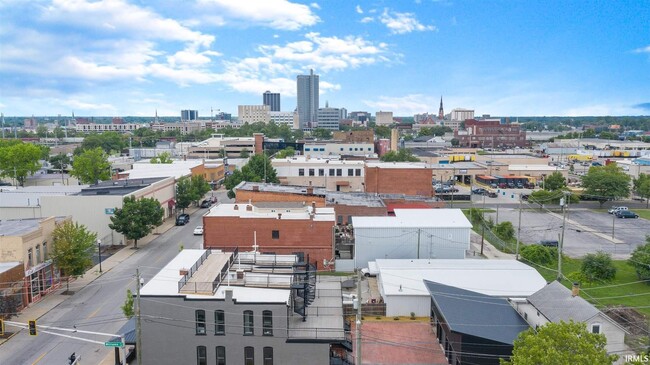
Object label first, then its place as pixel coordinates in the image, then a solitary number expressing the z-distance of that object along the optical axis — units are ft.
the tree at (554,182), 248.32
